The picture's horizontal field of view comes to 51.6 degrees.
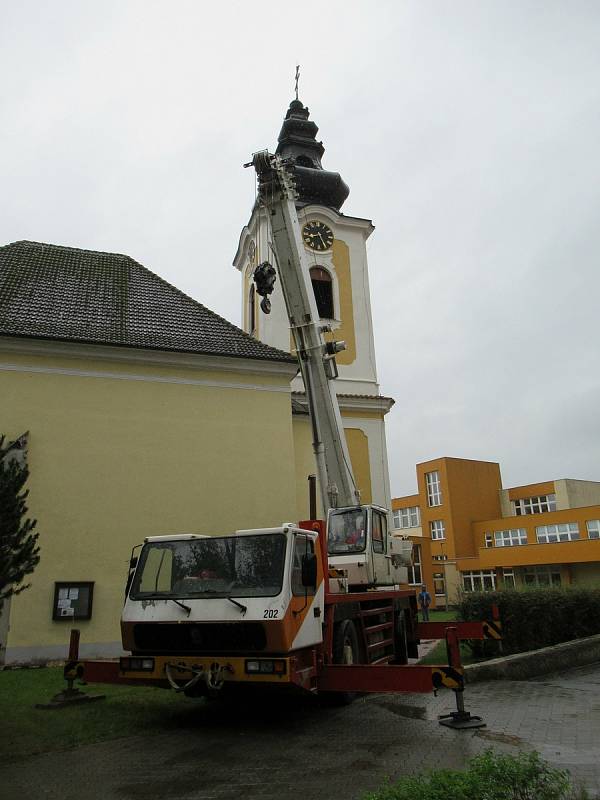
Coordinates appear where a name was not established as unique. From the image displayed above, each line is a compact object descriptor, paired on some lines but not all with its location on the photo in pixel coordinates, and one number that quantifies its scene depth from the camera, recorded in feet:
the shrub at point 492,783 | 11.46
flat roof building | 129.08
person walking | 77.33
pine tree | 21.61
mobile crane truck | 21.57
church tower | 72.69
